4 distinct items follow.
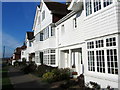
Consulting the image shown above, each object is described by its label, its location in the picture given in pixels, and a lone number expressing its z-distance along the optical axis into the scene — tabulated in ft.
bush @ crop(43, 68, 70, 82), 31.47
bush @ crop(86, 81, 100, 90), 20.14
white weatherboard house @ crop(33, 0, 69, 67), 45.33
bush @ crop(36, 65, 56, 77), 38.43
